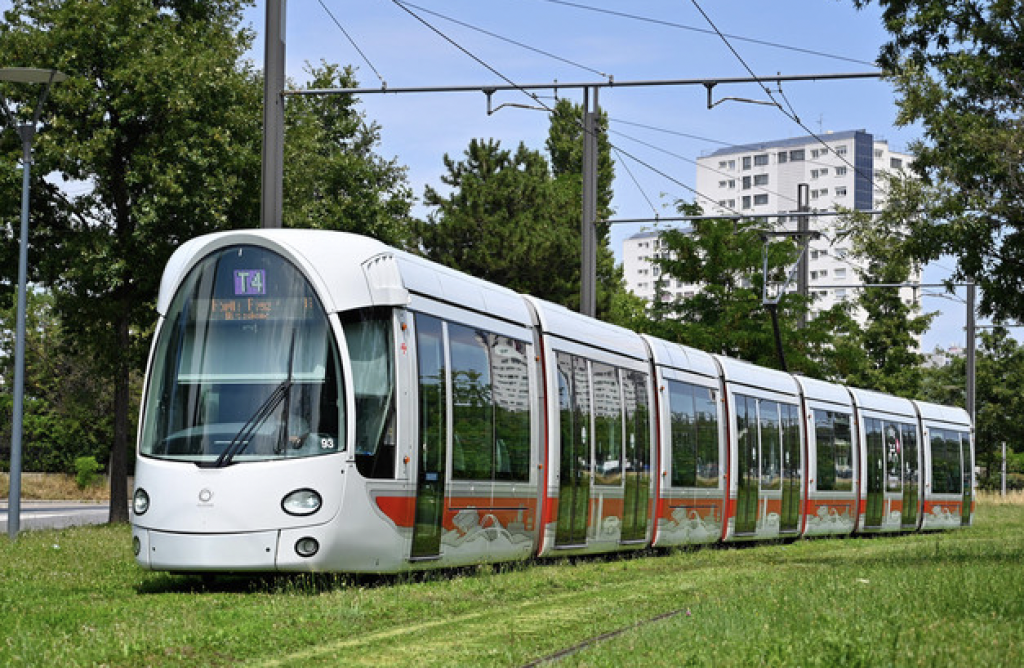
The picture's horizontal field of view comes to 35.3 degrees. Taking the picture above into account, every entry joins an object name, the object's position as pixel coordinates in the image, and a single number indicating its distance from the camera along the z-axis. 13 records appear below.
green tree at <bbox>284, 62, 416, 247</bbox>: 29.50
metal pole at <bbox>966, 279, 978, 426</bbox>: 50.09
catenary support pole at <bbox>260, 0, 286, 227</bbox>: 18.34
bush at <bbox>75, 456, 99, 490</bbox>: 52.38
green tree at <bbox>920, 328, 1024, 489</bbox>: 73.19
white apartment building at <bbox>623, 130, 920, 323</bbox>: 178.62
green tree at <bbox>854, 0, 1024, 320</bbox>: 17.16
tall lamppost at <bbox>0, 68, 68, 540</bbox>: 22.50
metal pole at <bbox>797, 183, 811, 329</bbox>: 44.00
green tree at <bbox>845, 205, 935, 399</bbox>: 67.12
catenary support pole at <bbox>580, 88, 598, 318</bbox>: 27.77
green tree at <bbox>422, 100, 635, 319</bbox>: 57.16
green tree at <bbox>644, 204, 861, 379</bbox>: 44.31
